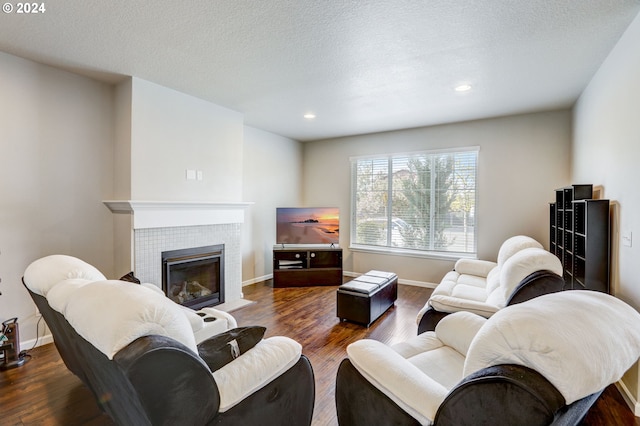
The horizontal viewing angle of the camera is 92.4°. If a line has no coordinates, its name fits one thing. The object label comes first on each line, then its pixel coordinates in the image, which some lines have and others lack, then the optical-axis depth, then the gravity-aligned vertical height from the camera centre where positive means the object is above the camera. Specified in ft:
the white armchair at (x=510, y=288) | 7.02 -1.86
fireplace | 11.91 -2.74
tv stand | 16.72 -3.15
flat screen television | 17.70 -0.83
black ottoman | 11.12 -3.32
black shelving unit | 8.09 -0.76
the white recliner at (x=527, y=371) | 2.78 -1.56
